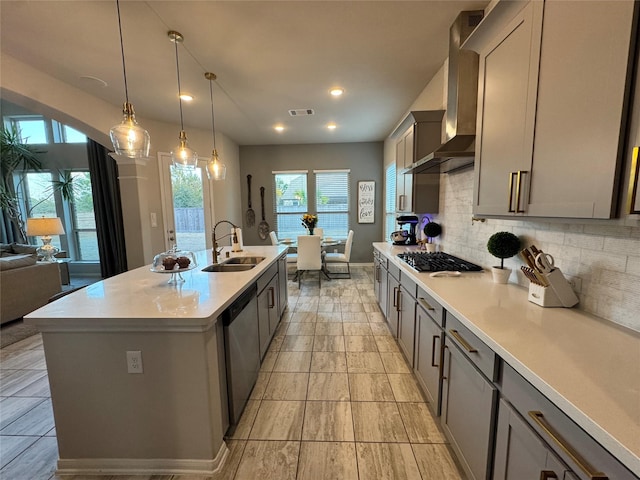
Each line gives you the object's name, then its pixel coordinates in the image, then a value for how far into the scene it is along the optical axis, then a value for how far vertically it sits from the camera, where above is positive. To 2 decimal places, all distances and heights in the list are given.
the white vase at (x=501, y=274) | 1.75 -0.43
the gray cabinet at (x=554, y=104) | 0.88 +0.42
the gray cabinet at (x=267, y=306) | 2.34 -0.93
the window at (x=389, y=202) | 5.07 +0.14
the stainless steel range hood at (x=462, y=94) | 2.05 +0.89
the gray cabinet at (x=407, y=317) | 2.12 -0.92
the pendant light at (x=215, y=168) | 3.22 +0.52
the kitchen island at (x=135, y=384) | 1.37 -0.91
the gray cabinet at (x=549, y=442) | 0.64 -0.65
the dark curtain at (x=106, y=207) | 5.08 +0.10
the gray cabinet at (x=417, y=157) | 2.79 +0.59
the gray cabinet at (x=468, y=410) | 1.11 -0.96
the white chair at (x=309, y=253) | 4.66 -0.76
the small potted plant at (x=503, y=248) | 1.73 -0.26
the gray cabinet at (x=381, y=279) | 3.19 -0.91
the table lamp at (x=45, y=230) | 4.34 -0.28
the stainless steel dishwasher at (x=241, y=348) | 1.63 -0.94
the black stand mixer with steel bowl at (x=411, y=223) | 3.64 -0.19
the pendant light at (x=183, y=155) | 2.78 +0.61
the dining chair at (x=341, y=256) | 5.15 -0.92
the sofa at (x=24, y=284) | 3.22 -0.93
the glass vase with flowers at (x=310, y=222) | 5.24 -0.23
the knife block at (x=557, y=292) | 1.33 -0.42
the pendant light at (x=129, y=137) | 1.88 +0.54
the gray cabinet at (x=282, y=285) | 3.25 -0.96
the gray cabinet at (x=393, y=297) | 2.60 -0.92
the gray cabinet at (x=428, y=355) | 1.64 -0.98
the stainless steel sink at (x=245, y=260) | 2.94 -0.55
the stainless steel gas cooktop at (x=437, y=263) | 2.11 -0.46
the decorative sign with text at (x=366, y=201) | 6.14 +0.19
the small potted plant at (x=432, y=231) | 3.03 -0.25
